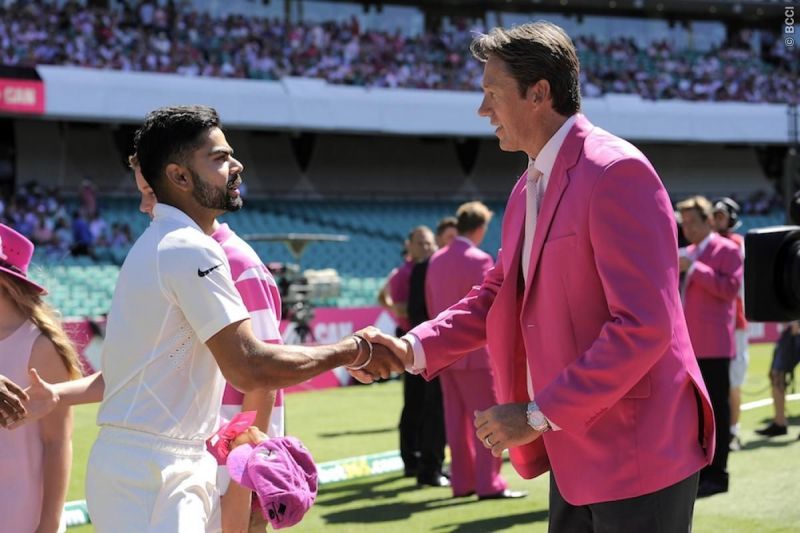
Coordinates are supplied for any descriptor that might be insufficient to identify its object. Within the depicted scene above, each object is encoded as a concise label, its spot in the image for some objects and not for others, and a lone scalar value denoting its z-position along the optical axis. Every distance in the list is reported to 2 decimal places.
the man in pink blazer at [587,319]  2.92
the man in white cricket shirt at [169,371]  3.01
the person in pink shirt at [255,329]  3.61
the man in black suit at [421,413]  9.21
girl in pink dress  3.76
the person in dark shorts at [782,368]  10.71
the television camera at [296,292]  17.02
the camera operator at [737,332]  9.46
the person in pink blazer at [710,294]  8.22
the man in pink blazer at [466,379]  8.33
